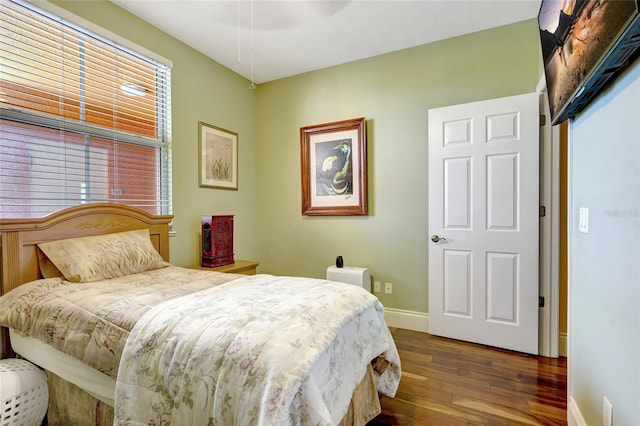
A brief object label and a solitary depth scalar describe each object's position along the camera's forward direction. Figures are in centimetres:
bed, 99
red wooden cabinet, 282
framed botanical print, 309
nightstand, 276
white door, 245
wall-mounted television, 87
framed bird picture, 325
